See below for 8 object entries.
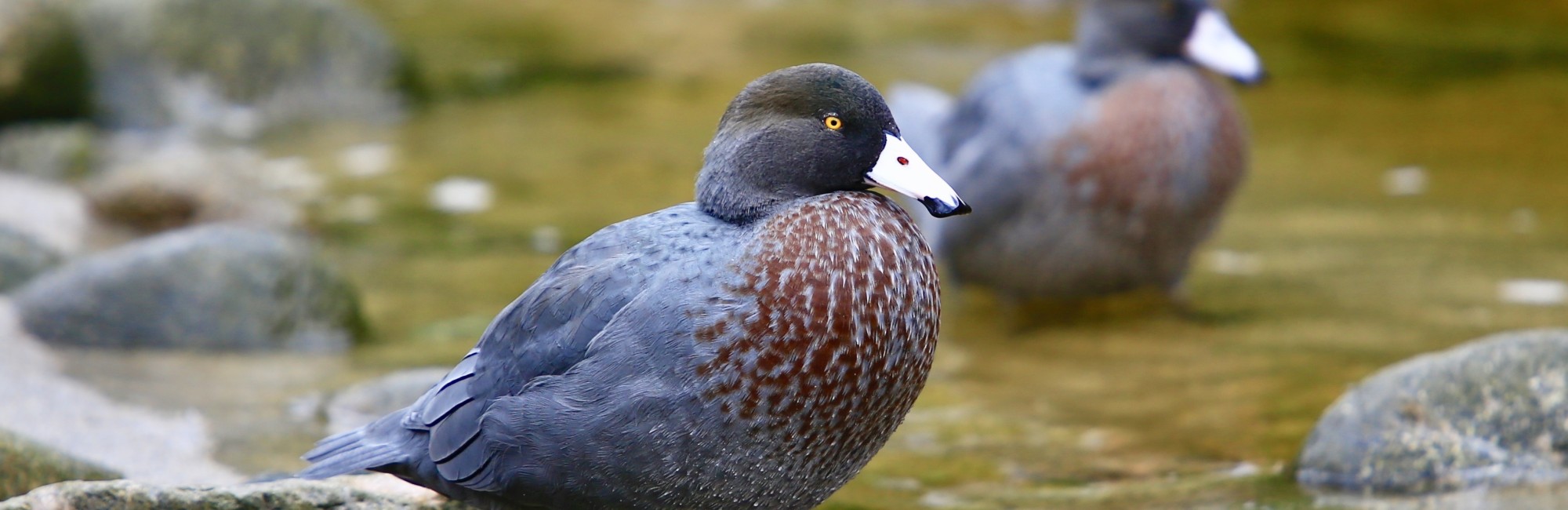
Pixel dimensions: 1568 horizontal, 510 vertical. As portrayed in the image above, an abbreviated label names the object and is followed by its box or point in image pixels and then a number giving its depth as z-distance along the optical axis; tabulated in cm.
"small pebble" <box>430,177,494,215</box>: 1504
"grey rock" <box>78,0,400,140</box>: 1862
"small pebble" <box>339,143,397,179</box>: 1642
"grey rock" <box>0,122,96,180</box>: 1567
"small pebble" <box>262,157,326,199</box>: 1556
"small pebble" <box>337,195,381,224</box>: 1465
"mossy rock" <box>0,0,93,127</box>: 1727
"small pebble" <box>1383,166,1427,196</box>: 1505
